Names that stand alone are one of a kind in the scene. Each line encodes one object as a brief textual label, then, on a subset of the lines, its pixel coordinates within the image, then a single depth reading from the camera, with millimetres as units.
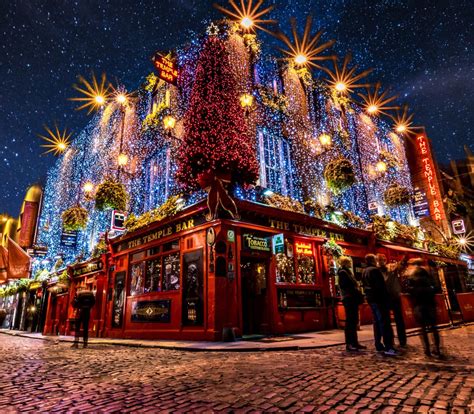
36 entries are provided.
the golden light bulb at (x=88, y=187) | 20203
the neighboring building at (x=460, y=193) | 24141
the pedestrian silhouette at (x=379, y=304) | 6172
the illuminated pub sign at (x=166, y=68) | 14766
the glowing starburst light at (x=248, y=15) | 15820
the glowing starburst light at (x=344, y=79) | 18530
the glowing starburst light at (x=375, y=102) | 21125
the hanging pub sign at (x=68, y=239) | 20609
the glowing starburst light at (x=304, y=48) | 17000
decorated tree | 11977
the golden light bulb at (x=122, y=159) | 17464
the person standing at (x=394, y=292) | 7172
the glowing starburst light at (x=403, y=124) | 23719
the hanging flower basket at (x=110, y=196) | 15180
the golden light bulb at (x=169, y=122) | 14516
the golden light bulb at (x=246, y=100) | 14117
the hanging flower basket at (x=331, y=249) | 14350
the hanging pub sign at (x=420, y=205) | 20891
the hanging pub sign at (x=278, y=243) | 12000
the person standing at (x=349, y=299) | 6923
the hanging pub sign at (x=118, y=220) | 15438
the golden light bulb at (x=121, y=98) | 19578
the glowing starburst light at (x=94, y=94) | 19611
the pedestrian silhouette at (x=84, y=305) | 10602
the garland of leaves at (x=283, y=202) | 13453
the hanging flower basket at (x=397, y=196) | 18328
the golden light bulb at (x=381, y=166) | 20188
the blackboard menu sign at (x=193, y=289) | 11266
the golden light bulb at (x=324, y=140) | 17078
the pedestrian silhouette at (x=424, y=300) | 5750
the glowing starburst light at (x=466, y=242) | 24031
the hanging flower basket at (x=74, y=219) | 18312
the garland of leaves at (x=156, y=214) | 13318
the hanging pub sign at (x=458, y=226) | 23547
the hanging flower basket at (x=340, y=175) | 14734
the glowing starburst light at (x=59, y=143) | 26438
